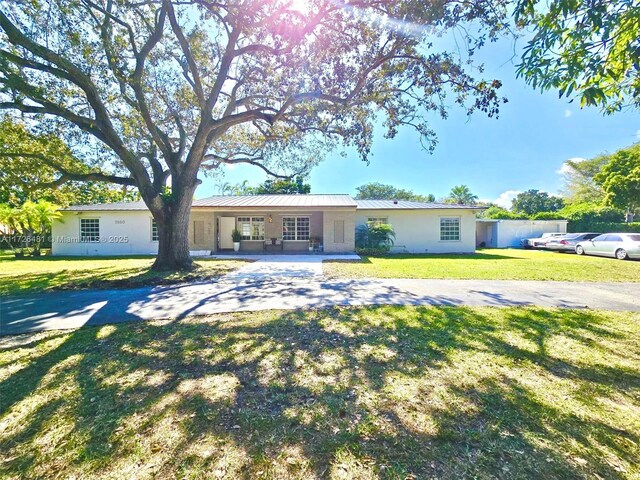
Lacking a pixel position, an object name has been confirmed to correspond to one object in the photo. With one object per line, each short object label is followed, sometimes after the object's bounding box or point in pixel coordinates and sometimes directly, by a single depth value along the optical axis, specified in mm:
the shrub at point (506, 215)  29106
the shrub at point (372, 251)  16928
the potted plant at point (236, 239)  18219
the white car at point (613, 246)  14636
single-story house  18391
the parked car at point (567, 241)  18469
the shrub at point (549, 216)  26000
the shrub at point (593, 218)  23797
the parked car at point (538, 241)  21156
